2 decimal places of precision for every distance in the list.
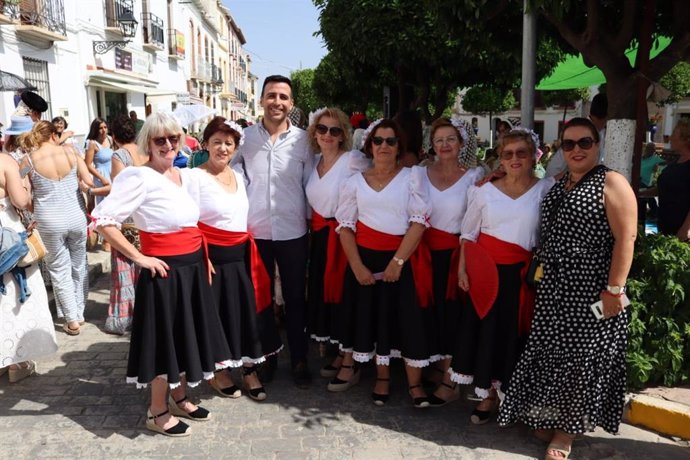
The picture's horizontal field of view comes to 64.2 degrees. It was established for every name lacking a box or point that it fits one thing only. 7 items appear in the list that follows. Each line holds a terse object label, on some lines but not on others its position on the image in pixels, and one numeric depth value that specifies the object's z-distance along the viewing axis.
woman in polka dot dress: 2.74
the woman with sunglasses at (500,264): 3.12
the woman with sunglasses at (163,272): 3.04
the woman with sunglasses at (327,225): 3.71
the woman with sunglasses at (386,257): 3.44
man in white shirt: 3.73
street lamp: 16.48
